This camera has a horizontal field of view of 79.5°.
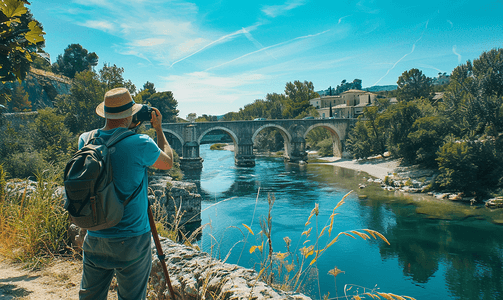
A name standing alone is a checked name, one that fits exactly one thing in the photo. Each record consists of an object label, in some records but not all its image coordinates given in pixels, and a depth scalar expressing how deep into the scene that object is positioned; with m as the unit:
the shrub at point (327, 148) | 42.94
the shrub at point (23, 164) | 17.33
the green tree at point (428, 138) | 22.64
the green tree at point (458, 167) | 17.23
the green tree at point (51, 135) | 21.23
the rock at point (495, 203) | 15.47
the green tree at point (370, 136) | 31.97
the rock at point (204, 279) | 1.77
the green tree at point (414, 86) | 46.19
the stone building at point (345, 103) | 50.31
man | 1.56
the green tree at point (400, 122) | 26.00
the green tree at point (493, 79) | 22.81
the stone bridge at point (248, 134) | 35.91
